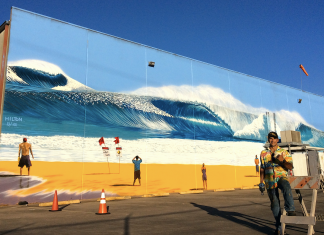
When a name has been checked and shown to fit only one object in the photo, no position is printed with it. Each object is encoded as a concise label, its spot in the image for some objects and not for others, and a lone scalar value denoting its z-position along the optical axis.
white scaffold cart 5.44
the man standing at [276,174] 5.54
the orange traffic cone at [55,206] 10.23
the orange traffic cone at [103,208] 9.10
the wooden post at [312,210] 5.31
